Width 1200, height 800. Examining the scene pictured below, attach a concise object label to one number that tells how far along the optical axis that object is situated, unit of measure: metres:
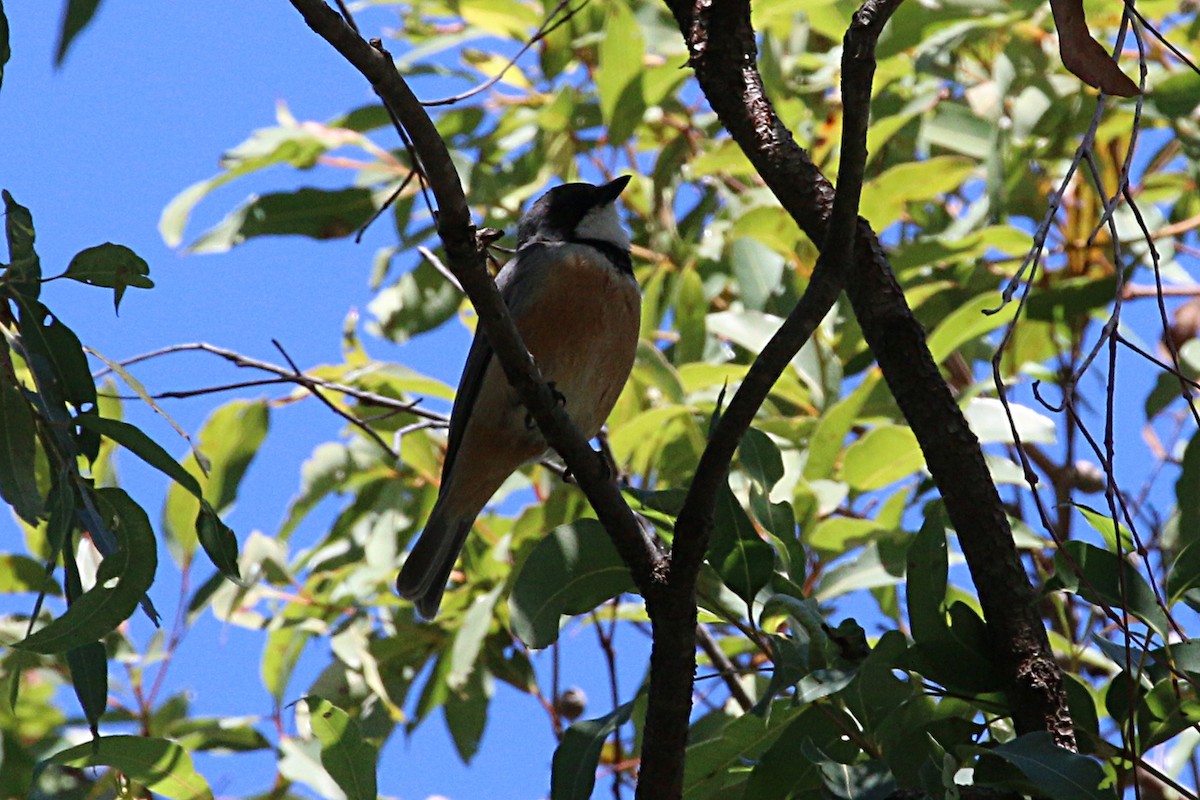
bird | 7.95
